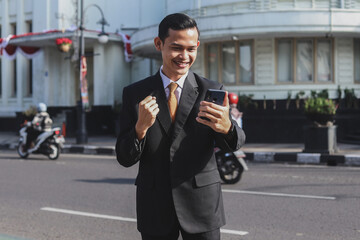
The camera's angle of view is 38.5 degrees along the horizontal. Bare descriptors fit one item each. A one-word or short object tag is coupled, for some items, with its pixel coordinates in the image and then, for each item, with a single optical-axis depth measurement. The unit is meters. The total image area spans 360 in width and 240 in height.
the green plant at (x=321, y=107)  13.58
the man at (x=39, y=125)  13.88
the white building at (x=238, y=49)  17.73
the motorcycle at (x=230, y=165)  8.64
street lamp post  18.53
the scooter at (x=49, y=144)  13.77
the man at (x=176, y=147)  2.32
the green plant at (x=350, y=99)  17.66
